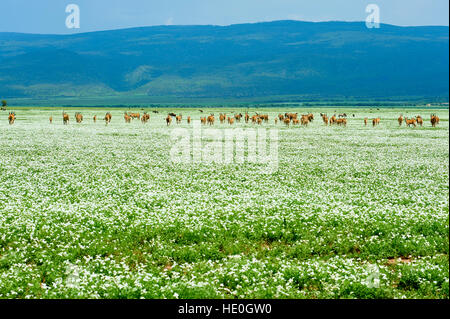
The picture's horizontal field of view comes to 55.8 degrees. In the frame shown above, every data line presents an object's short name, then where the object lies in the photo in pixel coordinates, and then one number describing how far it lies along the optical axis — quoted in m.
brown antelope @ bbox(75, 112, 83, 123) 72.12
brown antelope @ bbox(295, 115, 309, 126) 68.00
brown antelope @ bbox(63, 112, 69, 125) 67.67
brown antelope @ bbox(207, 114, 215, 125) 70.11
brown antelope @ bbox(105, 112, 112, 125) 69.84
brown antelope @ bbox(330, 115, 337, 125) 69.81
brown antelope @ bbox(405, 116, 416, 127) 64.54
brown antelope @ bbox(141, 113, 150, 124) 74.03
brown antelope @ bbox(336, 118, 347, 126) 67.25
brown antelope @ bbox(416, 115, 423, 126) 64.31
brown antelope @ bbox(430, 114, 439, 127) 63.50
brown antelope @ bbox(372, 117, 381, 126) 69.28
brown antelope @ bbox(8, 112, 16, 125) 64.68
